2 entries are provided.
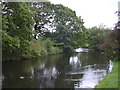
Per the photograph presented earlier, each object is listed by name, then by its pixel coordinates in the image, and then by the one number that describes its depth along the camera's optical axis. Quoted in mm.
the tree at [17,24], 17781
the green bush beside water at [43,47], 25534
